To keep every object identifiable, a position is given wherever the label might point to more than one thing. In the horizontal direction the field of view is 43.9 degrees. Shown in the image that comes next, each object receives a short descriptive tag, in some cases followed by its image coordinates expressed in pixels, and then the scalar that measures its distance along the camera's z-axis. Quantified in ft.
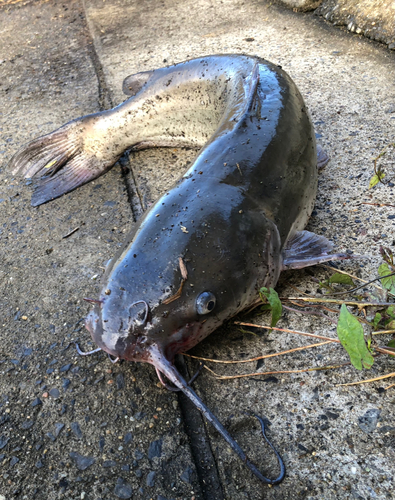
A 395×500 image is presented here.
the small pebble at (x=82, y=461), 1.06
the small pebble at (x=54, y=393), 1.20
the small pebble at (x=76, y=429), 1.12
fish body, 1.10
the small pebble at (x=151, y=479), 1.02
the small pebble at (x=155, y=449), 1.06
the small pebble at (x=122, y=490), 1.00
